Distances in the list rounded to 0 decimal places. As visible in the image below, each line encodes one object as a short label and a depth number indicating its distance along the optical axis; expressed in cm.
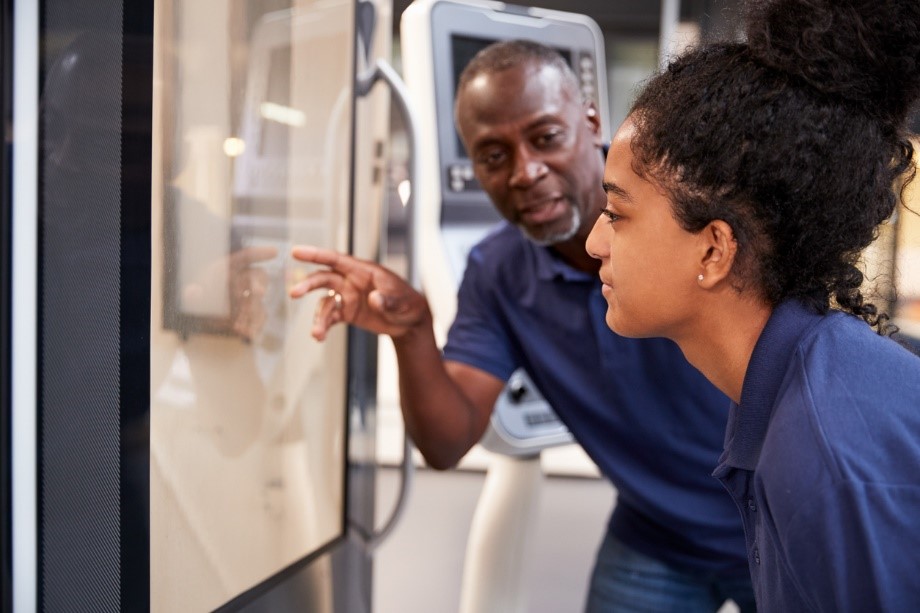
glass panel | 115
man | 158
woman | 77
